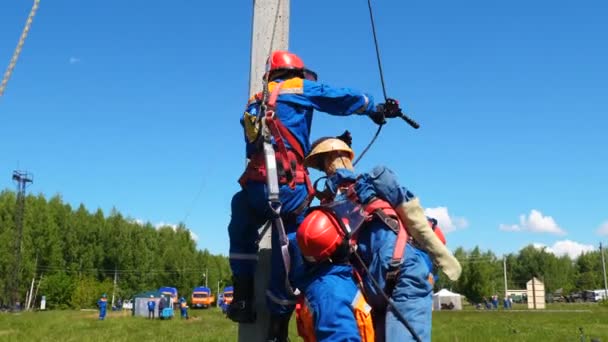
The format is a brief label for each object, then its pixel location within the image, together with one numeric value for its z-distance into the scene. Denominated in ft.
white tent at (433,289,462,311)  215.92
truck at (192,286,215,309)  184.55
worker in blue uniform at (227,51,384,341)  12.23
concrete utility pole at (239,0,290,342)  13.42
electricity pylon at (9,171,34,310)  181.78
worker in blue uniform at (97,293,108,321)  96.63
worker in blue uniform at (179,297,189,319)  104.25
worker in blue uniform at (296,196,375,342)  10.43
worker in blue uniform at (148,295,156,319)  104.53
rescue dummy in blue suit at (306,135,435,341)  10.88
